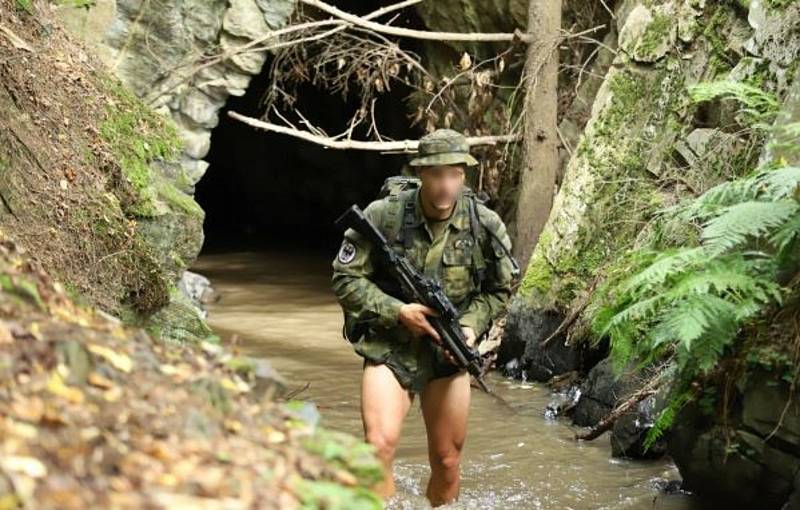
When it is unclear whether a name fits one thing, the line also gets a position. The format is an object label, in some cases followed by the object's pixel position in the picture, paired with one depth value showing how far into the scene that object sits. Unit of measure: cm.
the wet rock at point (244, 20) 1264
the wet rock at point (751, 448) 562
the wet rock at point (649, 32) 1037
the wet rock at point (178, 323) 765
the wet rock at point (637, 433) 767
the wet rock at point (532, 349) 1022
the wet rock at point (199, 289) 1451
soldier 574
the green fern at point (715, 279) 542
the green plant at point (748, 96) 705
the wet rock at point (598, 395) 862
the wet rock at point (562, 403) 921
